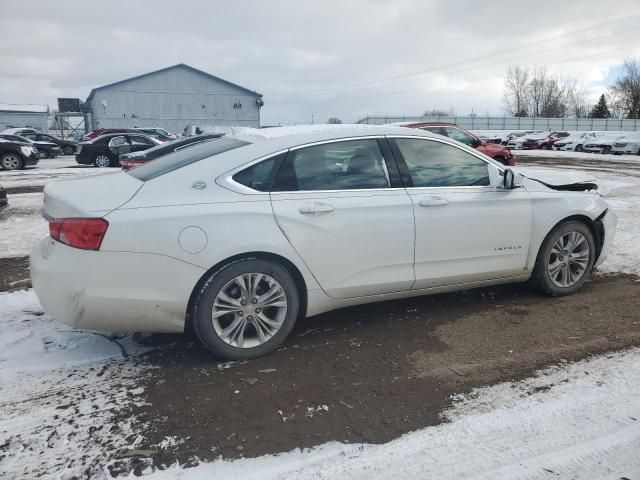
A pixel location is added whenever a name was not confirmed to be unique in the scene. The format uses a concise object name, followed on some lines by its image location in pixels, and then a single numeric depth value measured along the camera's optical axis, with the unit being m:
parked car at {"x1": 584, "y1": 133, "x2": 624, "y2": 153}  30.55
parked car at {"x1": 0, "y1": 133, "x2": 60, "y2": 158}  25.73
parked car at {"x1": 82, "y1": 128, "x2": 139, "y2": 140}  24.67
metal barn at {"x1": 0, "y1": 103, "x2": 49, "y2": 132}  60.84
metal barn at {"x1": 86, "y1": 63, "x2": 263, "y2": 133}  47.03
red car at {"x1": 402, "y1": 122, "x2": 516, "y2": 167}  14.37
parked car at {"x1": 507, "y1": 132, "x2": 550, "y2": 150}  39.78
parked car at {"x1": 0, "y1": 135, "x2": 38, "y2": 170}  18.67
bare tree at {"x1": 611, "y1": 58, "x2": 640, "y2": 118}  69.31
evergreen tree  77.06
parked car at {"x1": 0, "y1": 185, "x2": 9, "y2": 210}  8.44
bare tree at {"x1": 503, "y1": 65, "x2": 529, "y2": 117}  88.88
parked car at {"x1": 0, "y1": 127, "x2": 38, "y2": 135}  28.45
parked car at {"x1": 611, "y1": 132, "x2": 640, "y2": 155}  29.03
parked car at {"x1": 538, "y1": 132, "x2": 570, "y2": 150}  38.94
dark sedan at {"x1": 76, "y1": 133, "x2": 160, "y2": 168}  19.72
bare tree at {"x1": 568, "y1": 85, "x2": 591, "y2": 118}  88.38
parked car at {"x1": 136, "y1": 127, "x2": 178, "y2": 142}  24.51
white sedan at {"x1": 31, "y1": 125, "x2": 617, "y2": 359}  3.20
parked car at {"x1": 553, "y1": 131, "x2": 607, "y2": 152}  34.09
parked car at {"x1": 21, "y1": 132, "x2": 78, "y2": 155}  27.97
